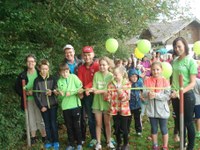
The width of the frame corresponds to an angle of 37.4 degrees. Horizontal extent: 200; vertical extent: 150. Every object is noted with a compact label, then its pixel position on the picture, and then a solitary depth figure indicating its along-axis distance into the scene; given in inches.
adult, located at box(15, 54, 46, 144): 227.6
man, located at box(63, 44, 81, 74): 225.0
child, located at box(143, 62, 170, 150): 199.5
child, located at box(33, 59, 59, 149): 221.1
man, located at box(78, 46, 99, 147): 217.9
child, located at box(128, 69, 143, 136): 252.7
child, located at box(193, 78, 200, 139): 244.5
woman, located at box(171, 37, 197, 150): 185.8
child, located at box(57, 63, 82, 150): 215.0
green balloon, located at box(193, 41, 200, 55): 266.3
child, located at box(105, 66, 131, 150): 204.5
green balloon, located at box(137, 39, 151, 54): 276.7
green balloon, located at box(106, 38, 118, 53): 295.1
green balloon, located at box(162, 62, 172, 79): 215.9
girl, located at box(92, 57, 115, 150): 210.8
